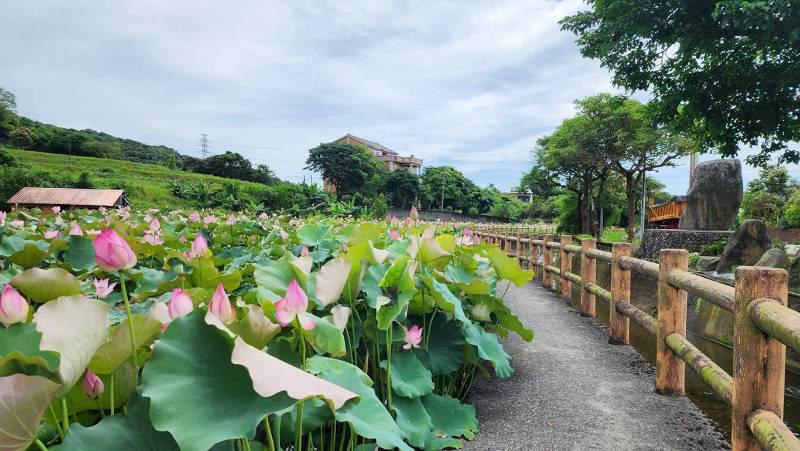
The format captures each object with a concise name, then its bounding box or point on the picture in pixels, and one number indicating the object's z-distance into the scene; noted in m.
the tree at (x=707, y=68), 7.93
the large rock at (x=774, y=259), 7.00
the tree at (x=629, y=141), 18.92
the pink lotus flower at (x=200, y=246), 1.55
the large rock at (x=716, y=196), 13.17
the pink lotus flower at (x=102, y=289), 1.42
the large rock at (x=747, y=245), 8.61
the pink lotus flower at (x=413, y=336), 1.69
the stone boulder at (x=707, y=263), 9.33
